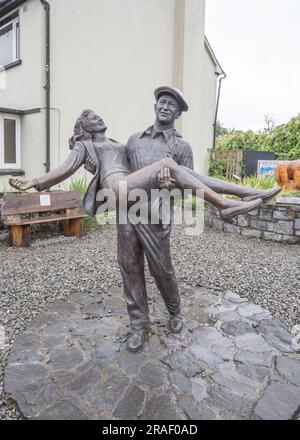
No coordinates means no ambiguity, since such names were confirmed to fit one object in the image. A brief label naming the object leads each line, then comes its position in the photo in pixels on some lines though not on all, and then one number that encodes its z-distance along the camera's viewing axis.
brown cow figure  6.74
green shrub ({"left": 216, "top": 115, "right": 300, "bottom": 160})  11.42
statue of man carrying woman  2.36
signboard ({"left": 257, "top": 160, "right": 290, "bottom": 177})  9.34
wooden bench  5.43
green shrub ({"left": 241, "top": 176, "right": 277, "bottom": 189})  7.33
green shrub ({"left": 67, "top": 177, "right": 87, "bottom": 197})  7.10
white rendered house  7.62
